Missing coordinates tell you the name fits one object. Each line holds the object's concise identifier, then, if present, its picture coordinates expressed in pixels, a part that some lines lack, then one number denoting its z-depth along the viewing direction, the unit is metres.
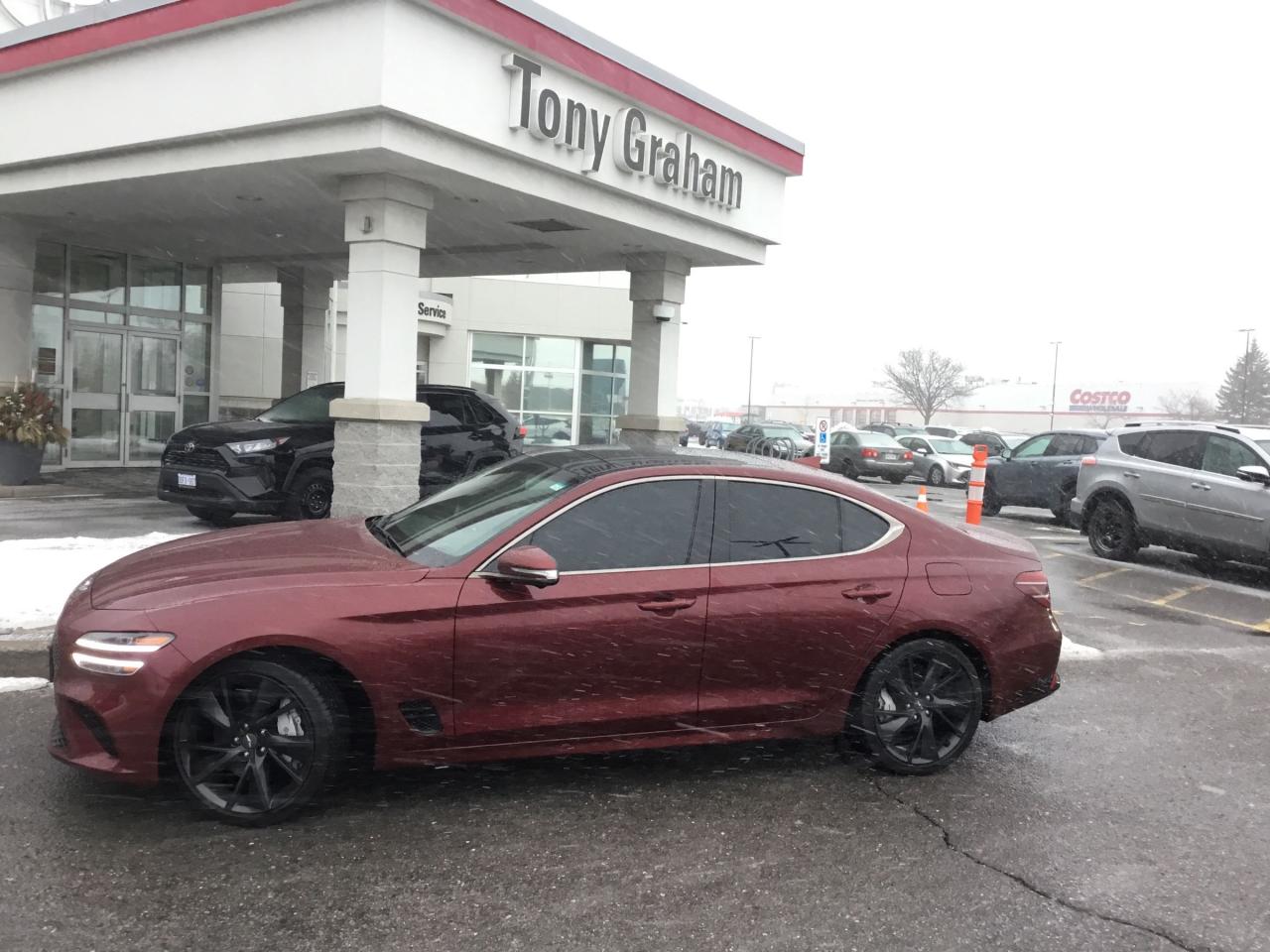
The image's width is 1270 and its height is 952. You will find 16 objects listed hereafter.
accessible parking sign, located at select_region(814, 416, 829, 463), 16.72
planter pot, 12.76
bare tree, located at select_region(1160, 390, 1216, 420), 72.83
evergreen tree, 75.62
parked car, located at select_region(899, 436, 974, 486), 26.02
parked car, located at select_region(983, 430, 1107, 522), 15.56
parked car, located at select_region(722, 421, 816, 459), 27.64
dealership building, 8.91
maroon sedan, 3.53
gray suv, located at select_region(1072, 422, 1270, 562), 10.16
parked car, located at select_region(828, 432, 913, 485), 25.03
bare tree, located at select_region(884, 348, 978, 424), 71.62
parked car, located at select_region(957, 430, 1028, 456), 27.34
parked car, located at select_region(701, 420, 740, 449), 38.84
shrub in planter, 12.62
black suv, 9.98
